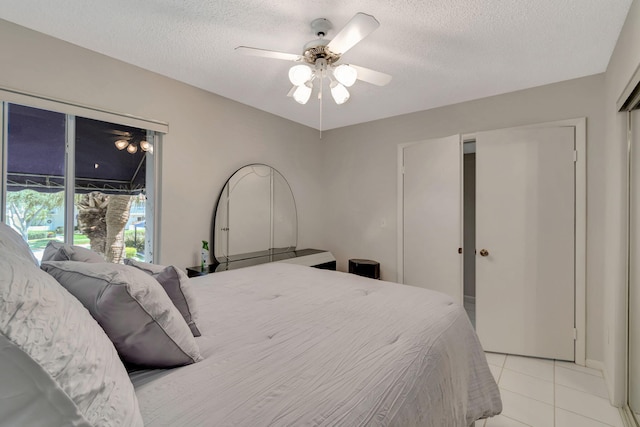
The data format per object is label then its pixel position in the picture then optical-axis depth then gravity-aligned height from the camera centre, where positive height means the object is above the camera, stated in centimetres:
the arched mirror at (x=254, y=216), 302 -2
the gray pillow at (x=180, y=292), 117 -32
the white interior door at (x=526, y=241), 255 -23
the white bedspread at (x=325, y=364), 79 -51
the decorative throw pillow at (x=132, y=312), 86 -30
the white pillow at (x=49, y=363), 46 -27
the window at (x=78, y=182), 193 +24
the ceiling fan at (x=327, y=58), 151 +94
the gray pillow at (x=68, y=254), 125 -18
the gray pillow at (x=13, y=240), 98 -10
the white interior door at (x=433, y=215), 305 +1
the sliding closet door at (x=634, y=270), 180 -34
